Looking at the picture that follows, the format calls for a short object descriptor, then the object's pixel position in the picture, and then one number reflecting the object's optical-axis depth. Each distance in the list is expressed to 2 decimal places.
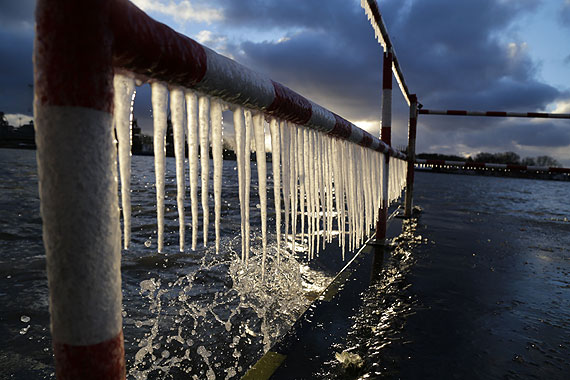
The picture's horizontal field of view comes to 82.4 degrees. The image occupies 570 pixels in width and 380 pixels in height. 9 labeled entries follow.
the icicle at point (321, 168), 1.38
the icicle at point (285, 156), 1.06
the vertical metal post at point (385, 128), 3.21
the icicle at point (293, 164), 1.14
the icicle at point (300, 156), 1.19
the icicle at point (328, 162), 1.49
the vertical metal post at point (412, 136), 5.36
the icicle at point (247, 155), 0.87
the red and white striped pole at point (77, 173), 0.39
